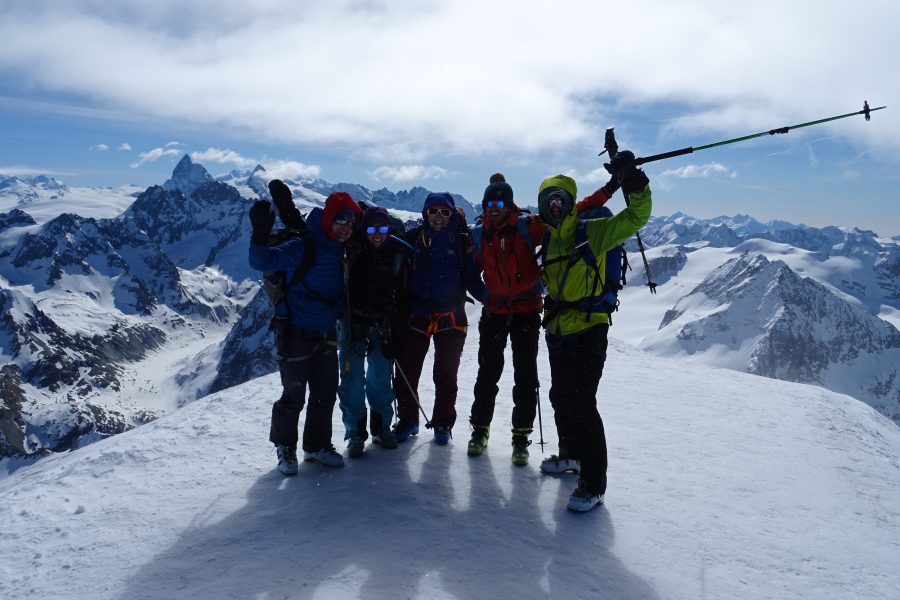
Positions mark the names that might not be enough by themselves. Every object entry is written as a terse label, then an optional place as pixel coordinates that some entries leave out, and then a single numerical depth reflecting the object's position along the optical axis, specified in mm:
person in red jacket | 7508
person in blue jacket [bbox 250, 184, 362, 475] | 7285
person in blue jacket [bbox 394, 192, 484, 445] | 8016
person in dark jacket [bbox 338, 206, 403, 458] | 7742
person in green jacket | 6648
